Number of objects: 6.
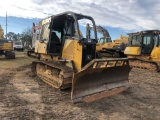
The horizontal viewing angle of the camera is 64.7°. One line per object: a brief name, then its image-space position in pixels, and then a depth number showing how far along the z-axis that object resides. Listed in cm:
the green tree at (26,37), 3623
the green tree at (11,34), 4439
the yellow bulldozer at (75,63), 336
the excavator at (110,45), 1103
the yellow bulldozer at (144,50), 795
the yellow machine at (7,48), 1027
